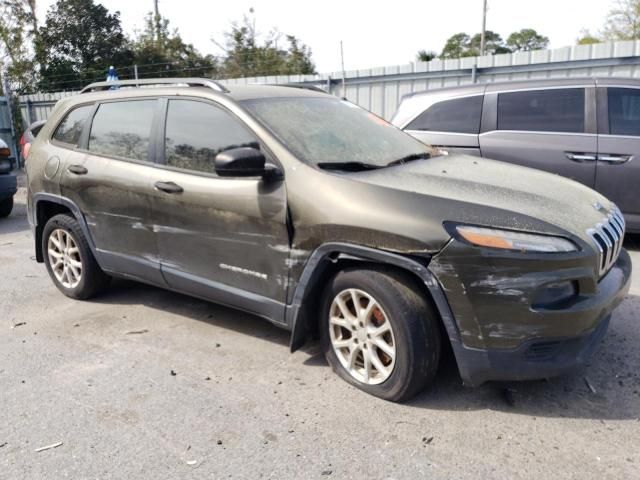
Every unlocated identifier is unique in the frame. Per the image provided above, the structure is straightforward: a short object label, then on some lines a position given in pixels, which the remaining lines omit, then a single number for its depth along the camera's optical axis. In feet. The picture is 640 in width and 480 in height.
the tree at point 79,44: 72.49
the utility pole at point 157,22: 93.49
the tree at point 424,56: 86.94
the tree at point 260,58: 79.20
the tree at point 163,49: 89.30
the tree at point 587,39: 109.60
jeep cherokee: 9.07
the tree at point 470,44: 165.36
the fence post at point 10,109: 50.49
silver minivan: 19.39
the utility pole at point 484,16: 113.70
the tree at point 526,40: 173.58
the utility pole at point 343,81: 35.37
